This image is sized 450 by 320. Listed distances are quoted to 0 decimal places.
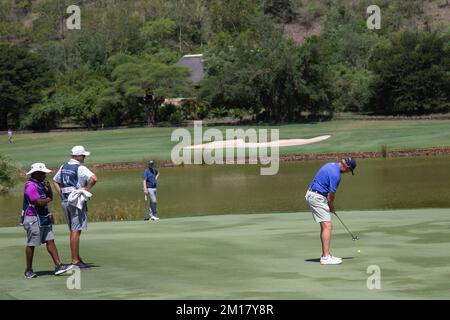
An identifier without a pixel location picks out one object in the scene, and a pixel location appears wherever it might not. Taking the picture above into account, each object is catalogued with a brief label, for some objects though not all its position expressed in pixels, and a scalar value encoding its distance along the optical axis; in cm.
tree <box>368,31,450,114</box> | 8844
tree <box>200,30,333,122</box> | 8994
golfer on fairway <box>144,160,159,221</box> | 3111
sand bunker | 7325
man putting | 1645
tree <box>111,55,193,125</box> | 9488
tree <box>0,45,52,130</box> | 9756
